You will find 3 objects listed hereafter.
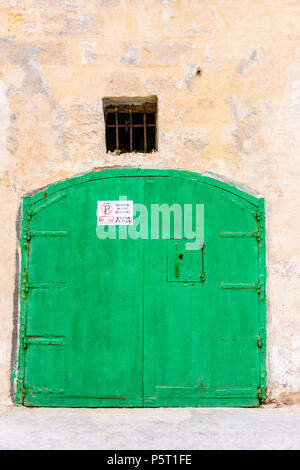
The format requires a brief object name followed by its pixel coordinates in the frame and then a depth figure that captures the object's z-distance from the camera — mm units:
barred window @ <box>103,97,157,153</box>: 4773
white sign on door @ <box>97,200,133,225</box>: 4477
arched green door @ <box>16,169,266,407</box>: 4355
